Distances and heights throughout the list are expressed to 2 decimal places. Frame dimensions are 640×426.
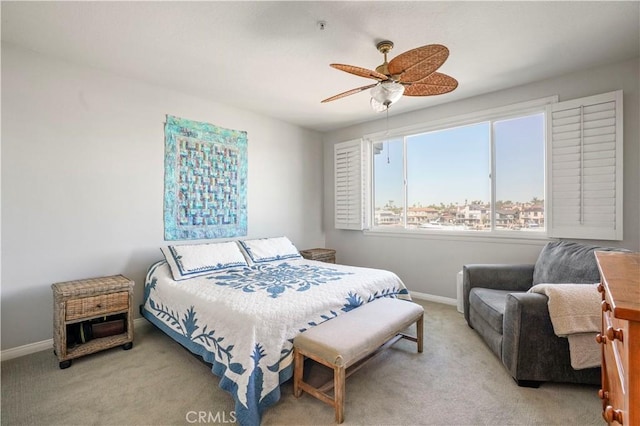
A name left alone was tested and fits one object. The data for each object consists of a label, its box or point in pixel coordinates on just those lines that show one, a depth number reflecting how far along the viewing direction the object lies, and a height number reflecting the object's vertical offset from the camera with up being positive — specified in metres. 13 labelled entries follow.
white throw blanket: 1.77 -0.68
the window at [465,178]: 3.22 +0.41
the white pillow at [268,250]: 3.44 -0.47
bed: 1.70 -0.67
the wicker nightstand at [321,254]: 4.27 -0.65
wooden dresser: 0.67 -0.36
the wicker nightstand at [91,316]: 2.22 -0.83
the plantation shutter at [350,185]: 4.48 +0.41
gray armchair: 1.93 -0.77
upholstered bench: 1.66 -0.80
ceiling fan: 1.79 +0.94
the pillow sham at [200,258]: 2.79 -0.48
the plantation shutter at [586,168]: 2.65 +0.39
